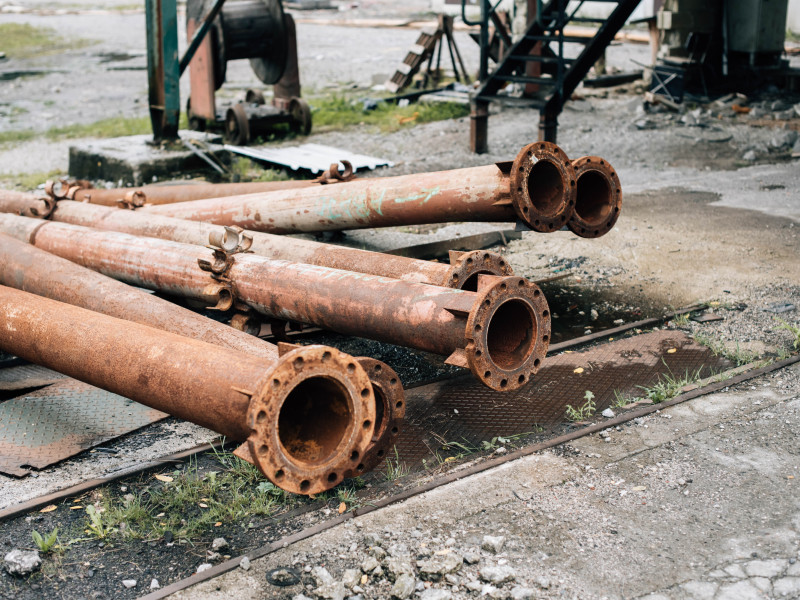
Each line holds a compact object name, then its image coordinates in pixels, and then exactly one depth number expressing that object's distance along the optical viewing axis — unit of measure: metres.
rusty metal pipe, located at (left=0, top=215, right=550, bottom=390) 3.04
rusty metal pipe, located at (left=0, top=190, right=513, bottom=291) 3.63
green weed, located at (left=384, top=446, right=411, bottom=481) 3.24
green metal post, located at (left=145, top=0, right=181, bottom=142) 7.54
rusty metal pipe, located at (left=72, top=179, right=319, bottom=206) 5.60
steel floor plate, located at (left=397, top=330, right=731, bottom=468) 3.62
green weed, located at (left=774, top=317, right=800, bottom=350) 4.25
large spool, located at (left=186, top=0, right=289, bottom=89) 9.36
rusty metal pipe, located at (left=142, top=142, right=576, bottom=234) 3.99
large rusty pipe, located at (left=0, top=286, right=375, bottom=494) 2.46
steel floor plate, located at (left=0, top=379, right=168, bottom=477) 3.43
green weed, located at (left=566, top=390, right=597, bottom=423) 3.67
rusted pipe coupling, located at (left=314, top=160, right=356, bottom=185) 5.23
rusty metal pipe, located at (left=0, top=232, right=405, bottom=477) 2.96
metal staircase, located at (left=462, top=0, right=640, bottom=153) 8.22
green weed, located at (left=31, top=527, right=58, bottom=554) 2.81
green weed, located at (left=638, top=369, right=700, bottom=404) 3.81
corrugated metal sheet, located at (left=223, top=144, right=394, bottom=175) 7.40
